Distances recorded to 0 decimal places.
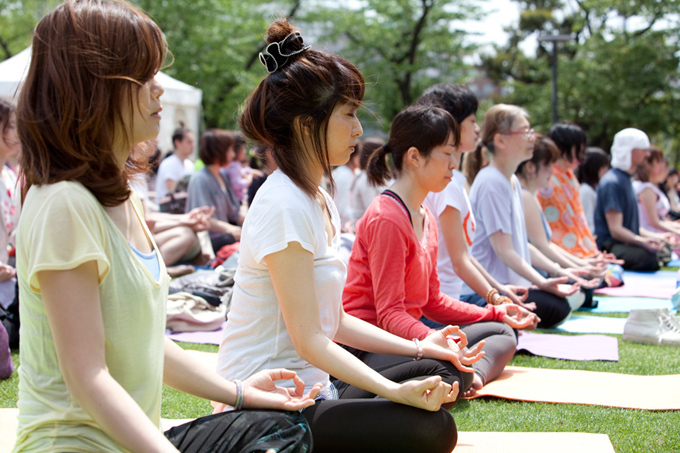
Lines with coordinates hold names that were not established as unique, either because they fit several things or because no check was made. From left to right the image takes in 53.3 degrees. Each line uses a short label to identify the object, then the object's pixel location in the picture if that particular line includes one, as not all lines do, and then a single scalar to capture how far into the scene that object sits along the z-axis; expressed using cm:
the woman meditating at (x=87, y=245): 136
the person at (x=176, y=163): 895
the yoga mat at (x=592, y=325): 501
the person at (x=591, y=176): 913
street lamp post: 1604
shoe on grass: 449
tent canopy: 853
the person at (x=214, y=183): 731
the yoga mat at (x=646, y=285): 651
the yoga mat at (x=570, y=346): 419
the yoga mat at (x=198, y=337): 451
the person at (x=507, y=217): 473
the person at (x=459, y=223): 389
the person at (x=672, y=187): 1265
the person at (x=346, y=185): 949
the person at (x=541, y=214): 588
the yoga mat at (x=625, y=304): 584
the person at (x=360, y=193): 895
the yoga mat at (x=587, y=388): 328
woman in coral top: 292
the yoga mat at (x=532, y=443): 263
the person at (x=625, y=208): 792
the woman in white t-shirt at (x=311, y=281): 203
